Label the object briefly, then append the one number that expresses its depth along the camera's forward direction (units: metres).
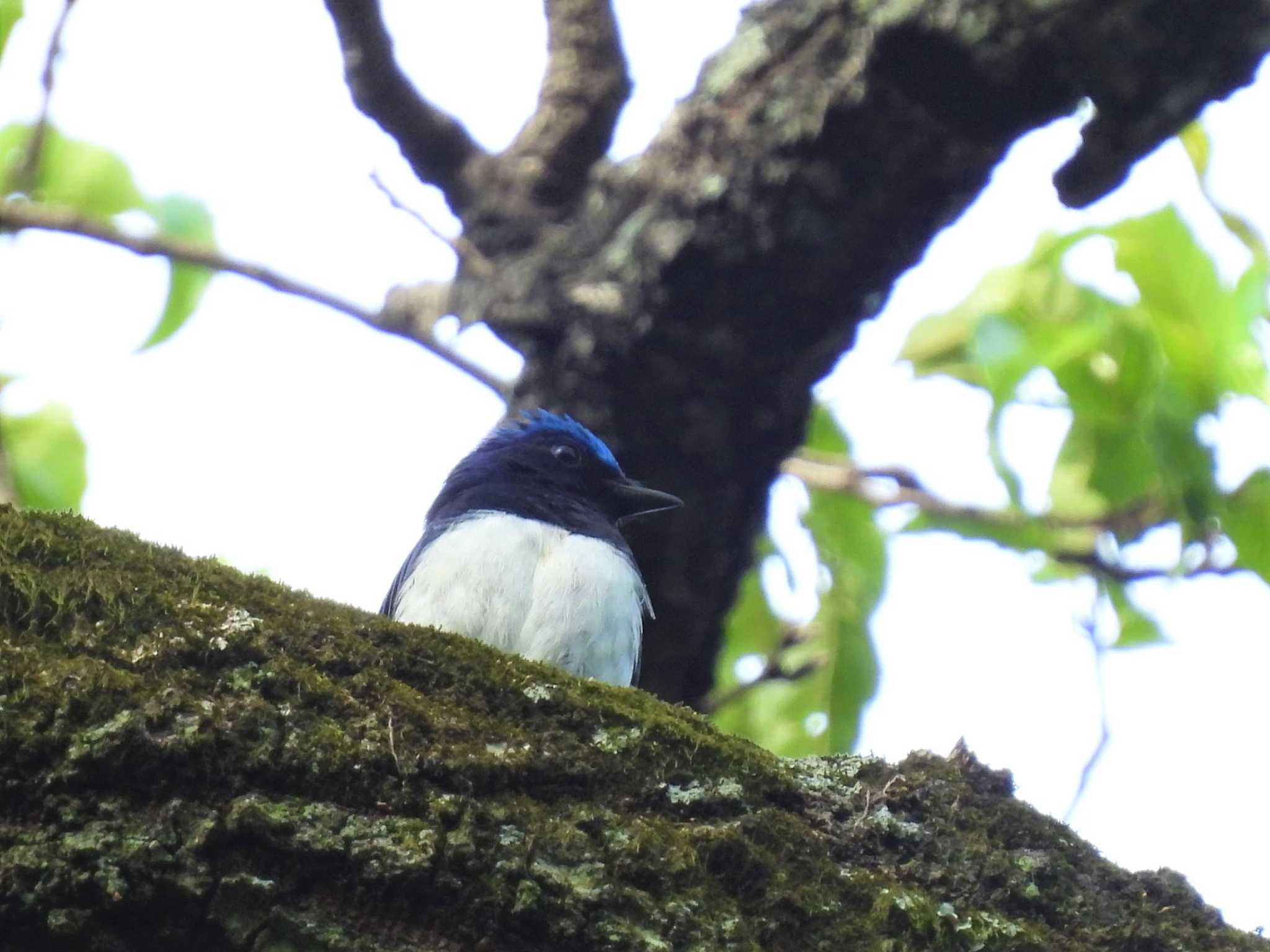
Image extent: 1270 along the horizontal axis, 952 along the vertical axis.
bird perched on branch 9.31
